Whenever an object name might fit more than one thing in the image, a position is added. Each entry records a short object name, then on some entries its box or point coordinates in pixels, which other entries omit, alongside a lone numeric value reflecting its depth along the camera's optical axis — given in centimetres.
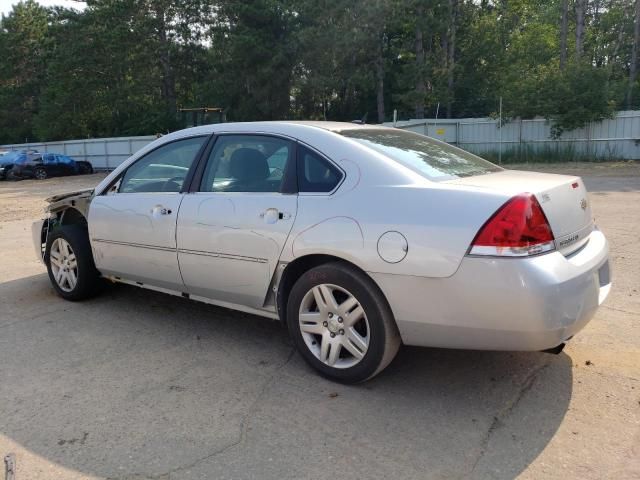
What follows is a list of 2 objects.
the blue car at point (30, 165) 2875
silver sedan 293
